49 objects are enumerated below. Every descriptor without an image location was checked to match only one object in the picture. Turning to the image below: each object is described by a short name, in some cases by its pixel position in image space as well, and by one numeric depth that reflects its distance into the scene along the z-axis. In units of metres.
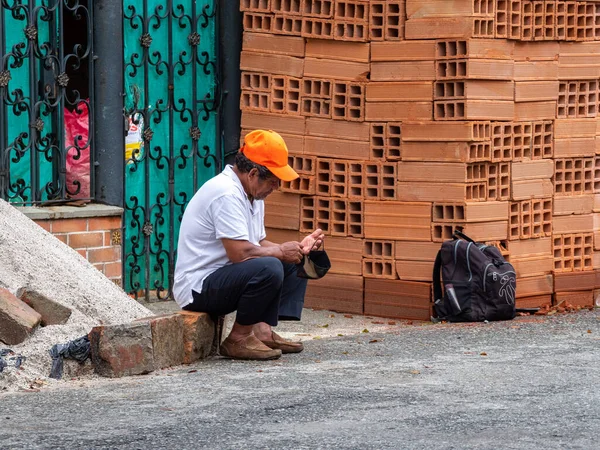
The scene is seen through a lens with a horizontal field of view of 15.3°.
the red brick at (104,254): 17.36
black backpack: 16.78
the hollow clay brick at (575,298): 18.40
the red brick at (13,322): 12.93
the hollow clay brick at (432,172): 17.08
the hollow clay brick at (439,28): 16.96
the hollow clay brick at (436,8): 16.96
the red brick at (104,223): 17.34
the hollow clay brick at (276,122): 18.10
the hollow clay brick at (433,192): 17.11
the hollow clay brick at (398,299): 17.40
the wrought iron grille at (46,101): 16.82
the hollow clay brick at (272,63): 18.07
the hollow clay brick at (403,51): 17.18
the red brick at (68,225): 16.92
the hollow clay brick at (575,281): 18.36
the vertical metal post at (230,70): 18.78
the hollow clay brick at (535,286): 17.91
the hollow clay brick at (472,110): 17.03
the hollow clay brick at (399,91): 17.21
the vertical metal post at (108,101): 17.50
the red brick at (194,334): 13.42
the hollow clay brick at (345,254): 17.80
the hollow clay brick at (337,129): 17.65
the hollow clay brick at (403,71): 17.18
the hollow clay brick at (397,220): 17.37
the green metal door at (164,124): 18.06
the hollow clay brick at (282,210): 18.20
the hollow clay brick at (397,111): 17.23
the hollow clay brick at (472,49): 16.99
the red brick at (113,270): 17.56
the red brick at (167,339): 12.89
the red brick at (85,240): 17.10
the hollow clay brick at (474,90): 17.04
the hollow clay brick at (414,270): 17.36
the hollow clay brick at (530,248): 17.77
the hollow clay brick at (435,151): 17.08
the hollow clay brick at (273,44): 18.07
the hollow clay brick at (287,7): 18.09
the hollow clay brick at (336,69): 17.61
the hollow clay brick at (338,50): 17.59
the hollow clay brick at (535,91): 17.54
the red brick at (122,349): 12.68
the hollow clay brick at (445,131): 17.03
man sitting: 13.29
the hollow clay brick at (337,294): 17.88
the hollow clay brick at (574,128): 18.12
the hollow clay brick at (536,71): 17.52
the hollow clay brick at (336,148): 17.67
